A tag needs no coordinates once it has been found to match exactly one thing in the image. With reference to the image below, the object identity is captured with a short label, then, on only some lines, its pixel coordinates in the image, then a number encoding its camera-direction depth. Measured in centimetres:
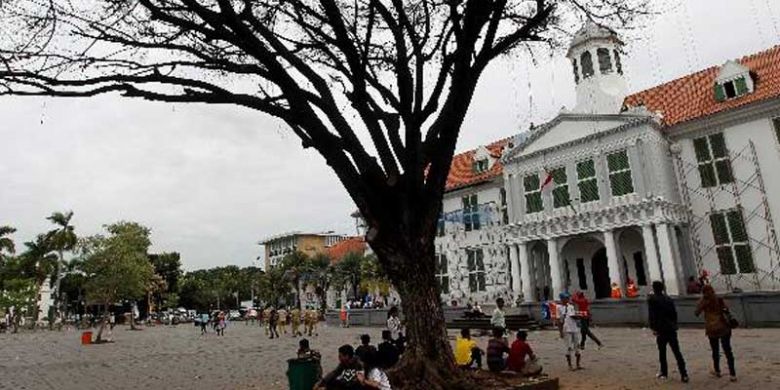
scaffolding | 2300
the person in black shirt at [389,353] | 956
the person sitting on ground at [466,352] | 1097
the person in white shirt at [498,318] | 1644
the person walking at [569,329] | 1179
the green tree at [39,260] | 6300
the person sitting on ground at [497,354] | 1004
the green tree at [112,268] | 3709
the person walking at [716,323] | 924
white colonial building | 2373
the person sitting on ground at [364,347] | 868
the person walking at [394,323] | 1622
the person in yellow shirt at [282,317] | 3153
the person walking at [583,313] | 1526
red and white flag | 2694
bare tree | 823
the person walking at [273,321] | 2993
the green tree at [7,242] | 6172
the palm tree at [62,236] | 6309
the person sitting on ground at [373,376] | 672
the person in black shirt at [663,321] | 946
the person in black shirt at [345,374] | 689
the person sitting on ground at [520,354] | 973
